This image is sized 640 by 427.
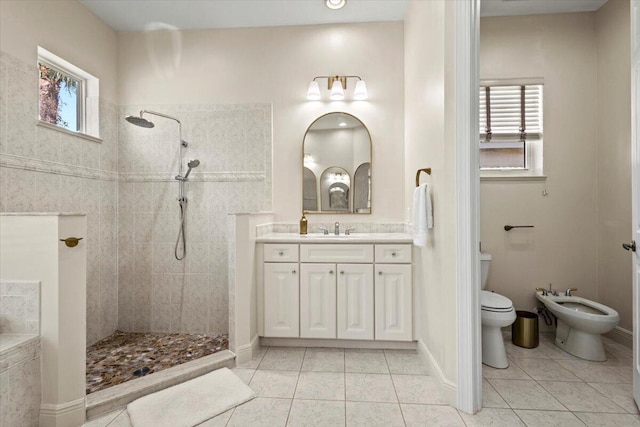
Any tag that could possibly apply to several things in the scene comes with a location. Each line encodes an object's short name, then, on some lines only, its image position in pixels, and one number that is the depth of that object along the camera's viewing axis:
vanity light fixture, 2.74
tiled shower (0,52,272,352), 2.77
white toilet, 2.05
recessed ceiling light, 2.52
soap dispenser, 2.72
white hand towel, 1.95
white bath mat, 1.57
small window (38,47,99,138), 2.28
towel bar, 2.63
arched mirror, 2.82
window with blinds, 2.69
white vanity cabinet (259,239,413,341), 2.30
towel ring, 2.02
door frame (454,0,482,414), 1.58
